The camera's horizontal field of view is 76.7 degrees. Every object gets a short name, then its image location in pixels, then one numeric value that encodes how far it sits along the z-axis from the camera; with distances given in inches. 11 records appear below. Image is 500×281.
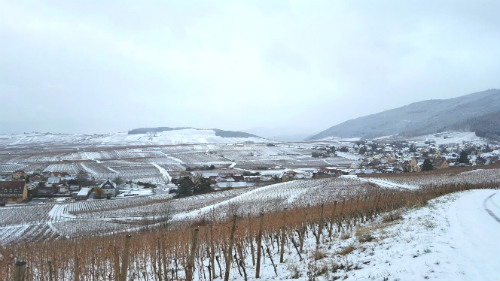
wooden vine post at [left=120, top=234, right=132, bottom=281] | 265.6
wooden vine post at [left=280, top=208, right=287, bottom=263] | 419.2
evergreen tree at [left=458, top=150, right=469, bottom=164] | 3216.0
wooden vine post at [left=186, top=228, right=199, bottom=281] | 285.7
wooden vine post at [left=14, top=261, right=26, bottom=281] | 182.7
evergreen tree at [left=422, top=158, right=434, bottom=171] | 2841.8
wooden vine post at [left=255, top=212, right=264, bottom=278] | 366.2
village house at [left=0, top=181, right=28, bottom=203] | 2231.2
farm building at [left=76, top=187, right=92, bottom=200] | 2347.3
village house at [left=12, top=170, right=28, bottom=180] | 3048.7
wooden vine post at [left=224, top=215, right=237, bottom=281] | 340.9
